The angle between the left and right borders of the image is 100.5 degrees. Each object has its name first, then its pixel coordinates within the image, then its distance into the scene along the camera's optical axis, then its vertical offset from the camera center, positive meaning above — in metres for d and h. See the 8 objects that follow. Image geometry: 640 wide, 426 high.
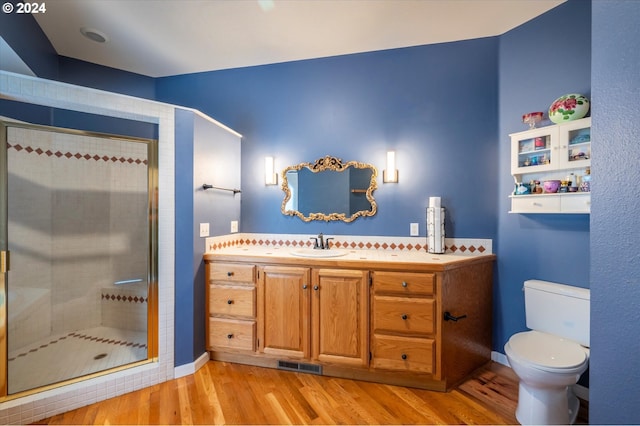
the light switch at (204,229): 2.14 -0.15
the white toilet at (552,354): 1.43 -0.81
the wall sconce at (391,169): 2.38 +0.39
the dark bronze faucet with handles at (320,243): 2.34 -0.27
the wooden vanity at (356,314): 1.81 -0.75
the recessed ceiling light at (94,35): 2.19 +1.49
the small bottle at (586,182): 1.64 +0.19
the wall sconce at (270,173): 2.62 +0.38
